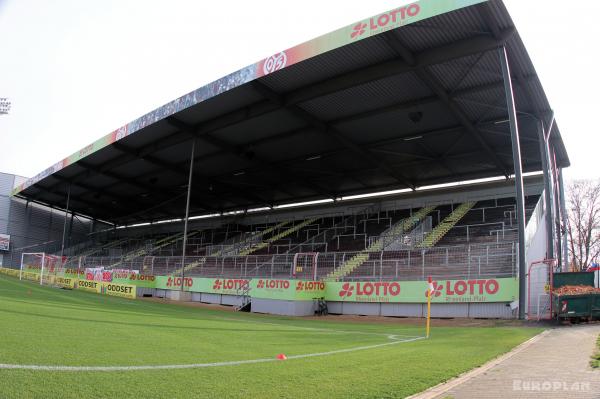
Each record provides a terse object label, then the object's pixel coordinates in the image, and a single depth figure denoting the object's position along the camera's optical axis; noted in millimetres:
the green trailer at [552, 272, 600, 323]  14891
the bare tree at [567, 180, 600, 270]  43938
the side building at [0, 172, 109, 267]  54094
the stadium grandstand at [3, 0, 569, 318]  18219
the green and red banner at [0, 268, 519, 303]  18297
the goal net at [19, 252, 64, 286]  35856
